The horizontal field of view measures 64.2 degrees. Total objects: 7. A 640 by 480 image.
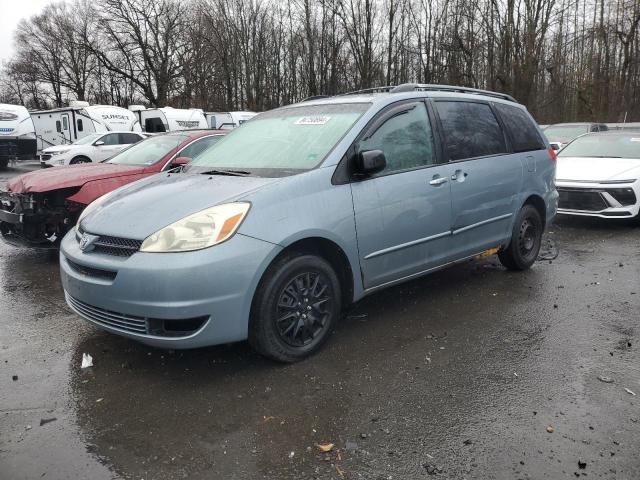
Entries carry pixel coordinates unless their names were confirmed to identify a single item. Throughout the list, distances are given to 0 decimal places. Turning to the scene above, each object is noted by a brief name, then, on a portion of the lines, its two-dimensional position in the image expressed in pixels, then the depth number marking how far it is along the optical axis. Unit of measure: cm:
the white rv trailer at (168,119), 2469
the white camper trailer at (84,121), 2274
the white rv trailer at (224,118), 2627
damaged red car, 576
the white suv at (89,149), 1780
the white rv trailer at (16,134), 2008
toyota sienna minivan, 303
